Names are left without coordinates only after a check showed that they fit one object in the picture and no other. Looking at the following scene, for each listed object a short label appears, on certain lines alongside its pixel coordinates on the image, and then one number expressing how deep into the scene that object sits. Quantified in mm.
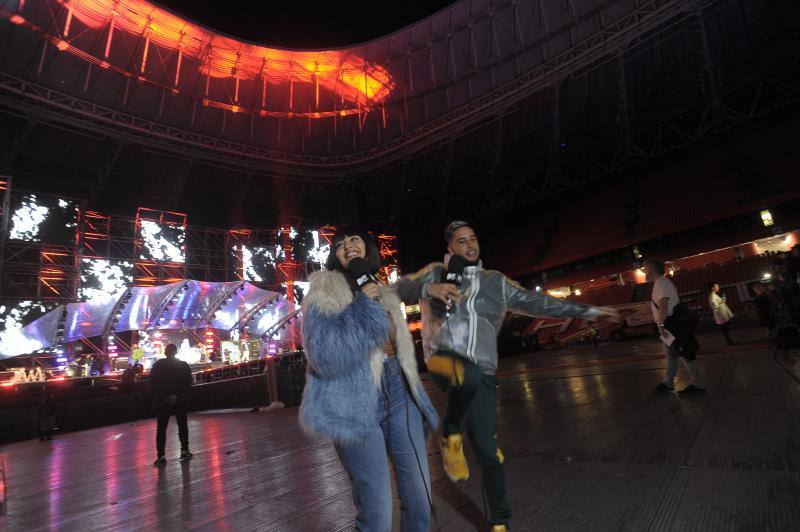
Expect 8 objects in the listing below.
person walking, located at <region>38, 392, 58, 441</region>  10945
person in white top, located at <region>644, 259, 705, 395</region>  5039
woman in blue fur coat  1555
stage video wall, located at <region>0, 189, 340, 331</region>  18406
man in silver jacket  2119
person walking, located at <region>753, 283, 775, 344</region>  10080
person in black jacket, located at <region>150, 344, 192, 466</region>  5855
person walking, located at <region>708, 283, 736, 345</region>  9398
